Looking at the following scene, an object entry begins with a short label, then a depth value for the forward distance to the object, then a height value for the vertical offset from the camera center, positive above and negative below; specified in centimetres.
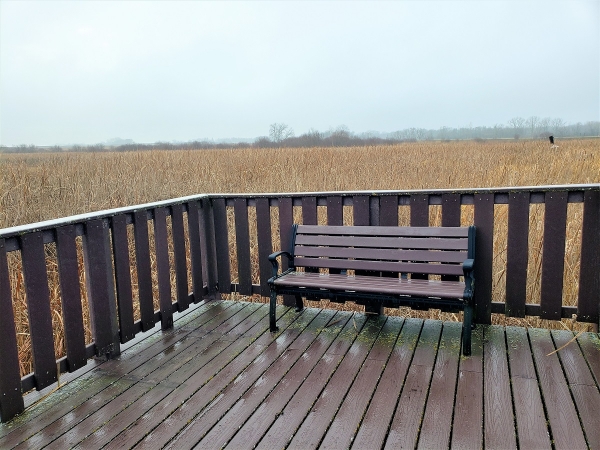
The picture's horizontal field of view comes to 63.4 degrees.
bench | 294 -85
